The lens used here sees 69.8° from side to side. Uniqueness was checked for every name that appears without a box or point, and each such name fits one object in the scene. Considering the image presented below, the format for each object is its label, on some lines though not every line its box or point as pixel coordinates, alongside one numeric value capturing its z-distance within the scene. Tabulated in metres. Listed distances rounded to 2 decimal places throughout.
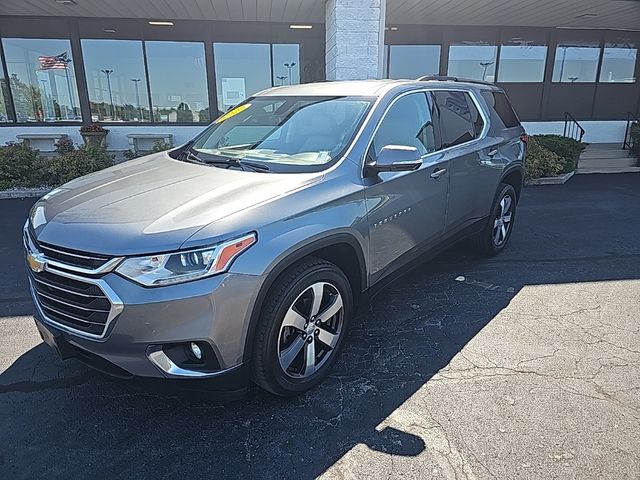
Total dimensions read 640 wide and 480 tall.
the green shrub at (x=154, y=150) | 9.37
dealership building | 10.24
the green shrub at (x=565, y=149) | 10.03
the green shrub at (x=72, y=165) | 8.48
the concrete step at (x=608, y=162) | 11.26
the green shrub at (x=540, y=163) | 9.27
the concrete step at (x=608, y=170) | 10.86
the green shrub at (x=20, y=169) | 8.35
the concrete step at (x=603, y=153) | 11.66
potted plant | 10.89
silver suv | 2.16
